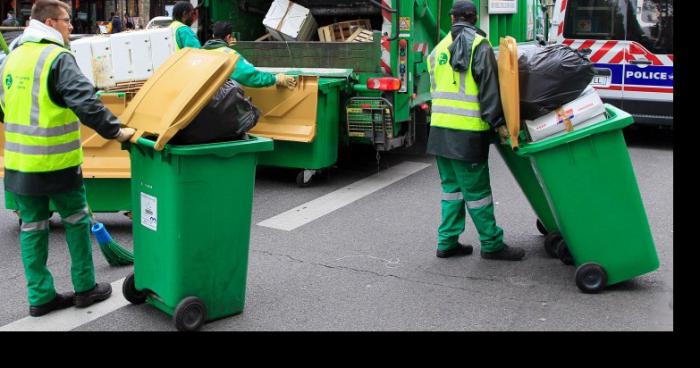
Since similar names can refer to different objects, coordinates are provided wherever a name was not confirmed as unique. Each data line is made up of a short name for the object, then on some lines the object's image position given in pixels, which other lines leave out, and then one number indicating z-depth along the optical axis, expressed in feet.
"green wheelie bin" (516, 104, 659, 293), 13.89
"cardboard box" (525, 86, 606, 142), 14.05
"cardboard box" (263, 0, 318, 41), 27.09
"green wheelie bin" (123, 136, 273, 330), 12.27
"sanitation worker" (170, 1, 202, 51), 22.24
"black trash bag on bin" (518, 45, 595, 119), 14.21
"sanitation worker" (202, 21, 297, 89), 22.49
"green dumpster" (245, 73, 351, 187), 23.45
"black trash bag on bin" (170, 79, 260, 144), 12.45
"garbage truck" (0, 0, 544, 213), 23.67
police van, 29.32
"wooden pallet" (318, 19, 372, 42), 27.48
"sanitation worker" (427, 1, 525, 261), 15.48
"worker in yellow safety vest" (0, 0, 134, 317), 12.69
